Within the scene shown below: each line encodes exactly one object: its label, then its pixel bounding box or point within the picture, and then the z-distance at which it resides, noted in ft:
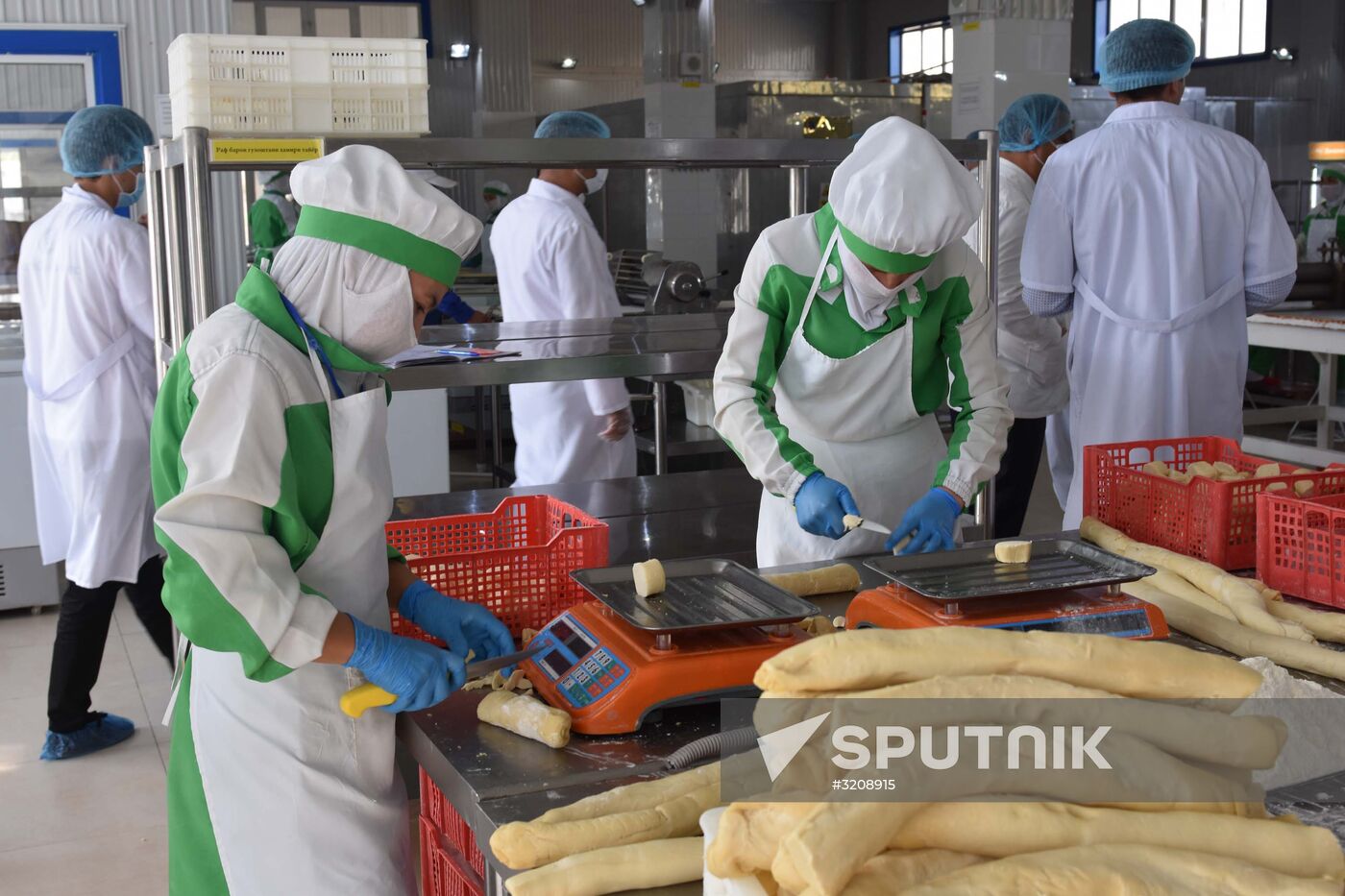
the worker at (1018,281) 14.30
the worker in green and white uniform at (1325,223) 20.83
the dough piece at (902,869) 3.35
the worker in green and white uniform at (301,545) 4.99
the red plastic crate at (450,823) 5.13
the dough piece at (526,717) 5.06
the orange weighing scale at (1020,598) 5.62
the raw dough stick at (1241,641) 5.81
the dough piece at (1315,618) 6.22
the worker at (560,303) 14.44
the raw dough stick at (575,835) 4.22
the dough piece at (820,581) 7.02
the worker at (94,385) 12.29
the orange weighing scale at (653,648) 5.12
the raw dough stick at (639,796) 4.46
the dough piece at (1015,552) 6.14
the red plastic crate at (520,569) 6.57
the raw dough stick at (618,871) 4.06
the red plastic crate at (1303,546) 6.64
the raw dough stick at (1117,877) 3.32
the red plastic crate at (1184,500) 7.29
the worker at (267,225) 17.48
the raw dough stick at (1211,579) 6.17
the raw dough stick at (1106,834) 3.50
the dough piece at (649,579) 5.81
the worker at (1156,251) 11.09
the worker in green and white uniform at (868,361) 7.22
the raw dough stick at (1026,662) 3.71
